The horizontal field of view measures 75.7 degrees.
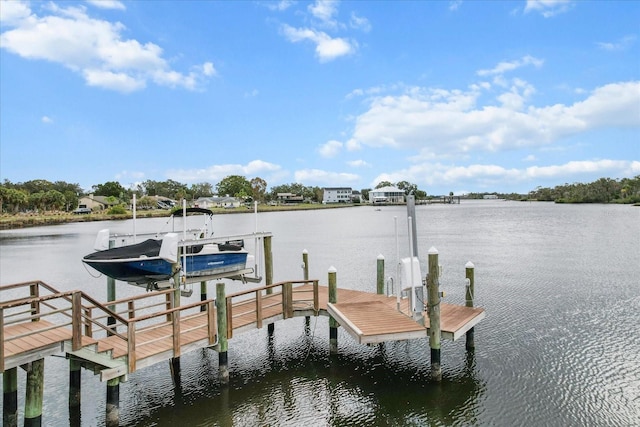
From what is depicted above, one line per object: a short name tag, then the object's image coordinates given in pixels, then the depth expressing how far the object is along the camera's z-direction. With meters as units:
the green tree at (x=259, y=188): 161.00
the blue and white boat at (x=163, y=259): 11.37
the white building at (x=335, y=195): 180.62
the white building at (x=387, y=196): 180.62
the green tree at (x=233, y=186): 154.88
